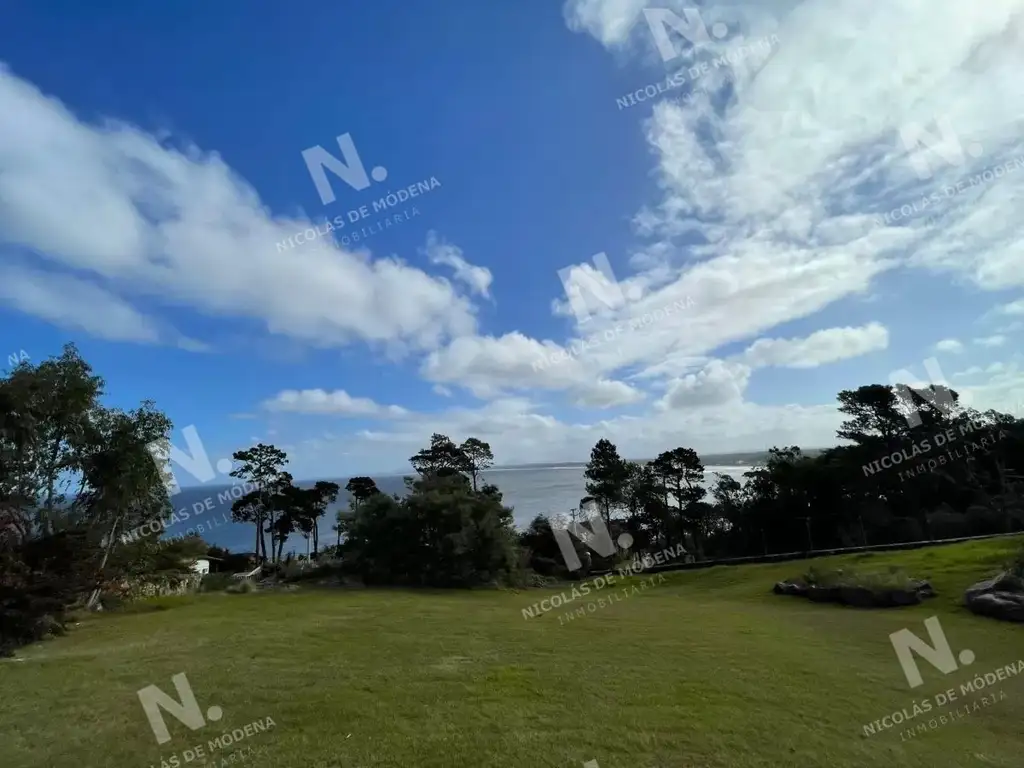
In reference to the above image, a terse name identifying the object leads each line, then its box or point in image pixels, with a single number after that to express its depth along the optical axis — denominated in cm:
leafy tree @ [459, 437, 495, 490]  3172
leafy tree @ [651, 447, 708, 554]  3011
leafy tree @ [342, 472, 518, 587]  1709
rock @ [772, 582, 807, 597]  1373
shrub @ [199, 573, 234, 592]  1662
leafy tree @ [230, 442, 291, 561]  2941
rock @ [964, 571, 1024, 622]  960
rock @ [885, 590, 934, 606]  1148
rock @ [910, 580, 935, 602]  1174
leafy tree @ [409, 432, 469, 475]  3147
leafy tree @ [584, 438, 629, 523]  2950
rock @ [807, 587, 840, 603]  1266
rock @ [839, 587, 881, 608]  1173
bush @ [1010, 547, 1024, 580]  1085
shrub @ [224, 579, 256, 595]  1547
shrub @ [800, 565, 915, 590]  1194
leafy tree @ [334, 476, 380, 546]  3209
